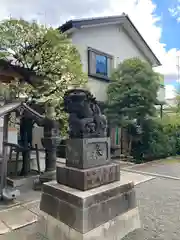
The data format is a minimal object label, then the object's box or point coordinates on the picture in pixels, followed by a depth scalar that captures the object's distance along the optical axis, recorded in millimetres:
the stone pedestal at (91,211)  3238
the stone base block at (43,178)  5965
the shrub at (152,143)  10664
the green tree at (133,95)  10094
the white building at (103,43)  11059
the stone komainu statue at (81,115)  3660
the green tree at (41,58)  6309
